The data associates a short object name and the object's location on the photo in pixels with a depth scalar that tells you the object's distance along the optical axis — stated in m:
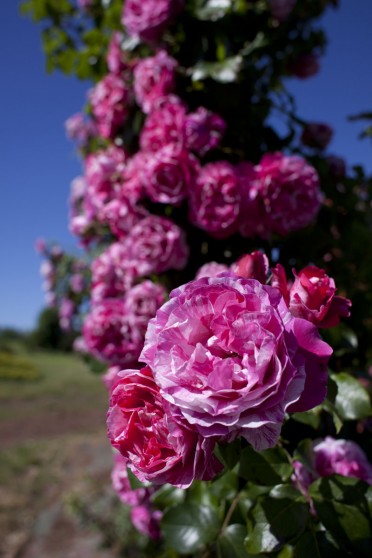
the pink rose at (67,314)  2.68
